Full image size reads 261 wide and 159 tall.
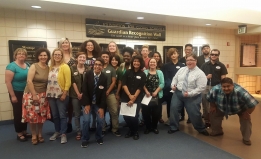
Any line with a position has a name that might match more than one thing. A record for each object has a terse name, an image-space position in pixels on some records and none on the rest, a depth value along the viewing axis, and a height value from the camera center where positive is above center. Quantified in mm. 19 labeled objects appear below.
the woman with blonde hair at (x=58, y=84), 2873 -263
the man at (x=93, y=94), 2846 -415
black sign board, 4664 +852
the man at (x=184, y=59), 4188 +98
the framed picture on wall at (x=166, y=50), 5613 +387
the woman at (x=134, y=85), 3109 -318
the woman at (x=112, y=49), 3418 +268
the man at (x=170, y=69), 3701 -93
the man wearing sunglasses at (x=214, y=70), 3560 -121
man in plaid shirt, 2848 -565
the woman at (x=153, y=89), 3309 -408
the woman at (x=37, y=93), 2814 -385
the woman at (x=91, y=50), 3287 +252
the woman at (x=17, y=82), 2930 -224
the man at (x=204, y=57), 4102 +133
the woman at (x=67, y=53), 3182 +203
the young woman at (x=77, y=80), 2989 -227
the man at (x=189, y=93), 3168 -464
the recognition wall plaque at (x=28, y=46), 3926 +405
